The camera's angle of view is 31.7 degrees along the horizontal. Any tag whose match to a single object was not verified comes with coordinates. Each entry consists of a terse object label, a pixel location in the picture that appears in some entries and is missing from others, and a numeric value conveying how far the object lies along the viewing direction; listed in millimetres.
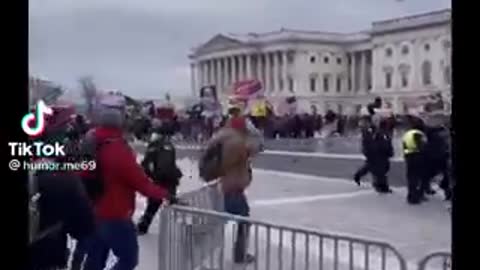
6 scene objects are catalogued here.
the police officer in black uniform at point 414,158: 9109
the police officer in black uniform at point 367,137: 9930
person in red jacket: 3961
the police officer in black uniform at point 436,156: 8547
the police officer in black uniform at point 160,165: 6246
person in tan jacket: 5270
